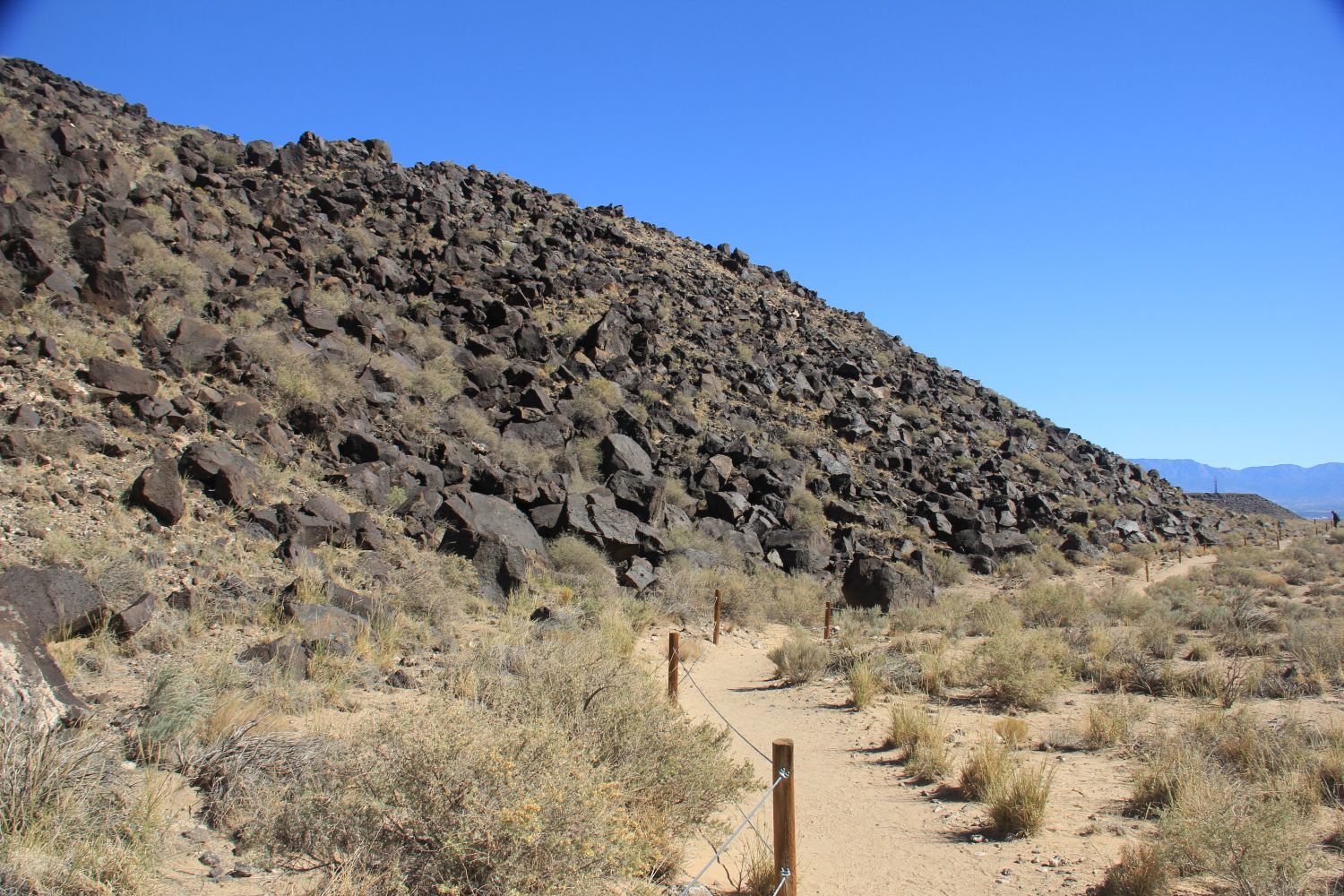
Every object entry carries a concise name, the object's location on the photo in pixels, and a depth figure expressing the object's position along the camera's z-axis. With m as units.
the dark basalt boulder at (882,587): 19.62
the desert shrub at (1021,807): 6.55
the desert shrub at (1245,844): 4.93
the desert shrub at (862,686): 11.19
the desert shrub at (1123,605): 18.84
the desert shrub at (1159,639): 13.22
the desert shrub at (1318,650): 11.02
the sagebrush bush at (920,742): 8.18
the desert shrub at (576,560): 16.83
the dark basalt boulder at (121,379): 13.63
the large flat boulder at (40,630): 5.47
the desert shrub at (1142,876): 5.20
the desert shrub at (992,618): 16.03
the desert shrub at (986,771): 7.25
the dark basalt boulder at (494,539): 14.99
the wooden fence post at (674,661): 9.62
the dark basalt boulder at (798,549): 22.38
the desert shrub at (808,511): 25.29
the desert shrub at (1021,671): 10.80
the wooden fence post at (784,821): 4.74
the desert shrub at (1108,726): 8.77
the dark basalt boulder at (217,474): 13.00
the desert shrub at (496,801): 4.25
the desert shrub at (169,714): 5.78
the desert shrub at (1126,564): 29.38
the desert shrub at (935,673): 11.83
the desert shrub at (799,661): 13.22
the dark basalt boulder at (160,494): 11.78
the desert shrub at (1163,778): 6.63
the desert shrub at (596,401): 24.92
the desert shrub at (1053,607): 18.30
